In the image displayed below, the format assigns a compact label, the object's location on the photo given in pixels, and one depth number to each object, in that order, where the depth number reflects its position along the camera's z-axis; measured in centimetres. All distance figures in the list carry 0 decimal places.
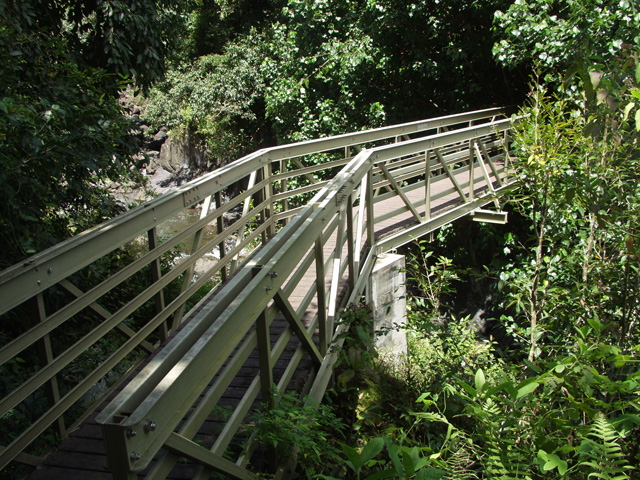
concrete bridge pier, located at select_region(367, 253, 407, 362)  527
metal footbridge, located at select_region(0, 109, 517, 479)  169
